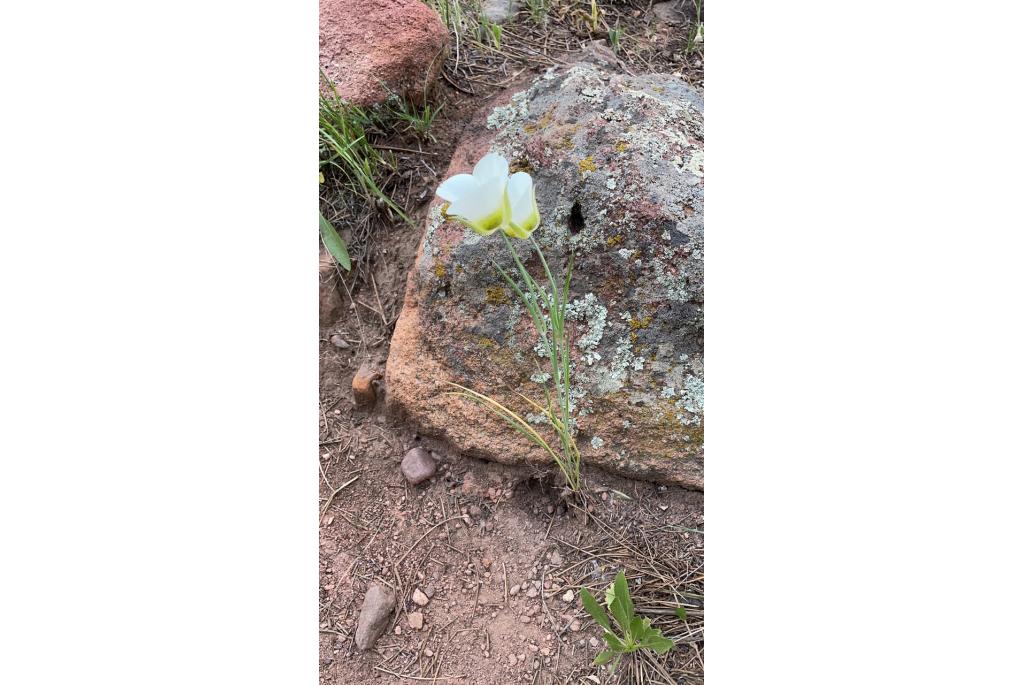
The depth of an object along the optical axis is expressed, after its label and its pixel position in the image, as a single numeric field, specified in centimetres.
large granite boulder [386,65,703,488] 91
